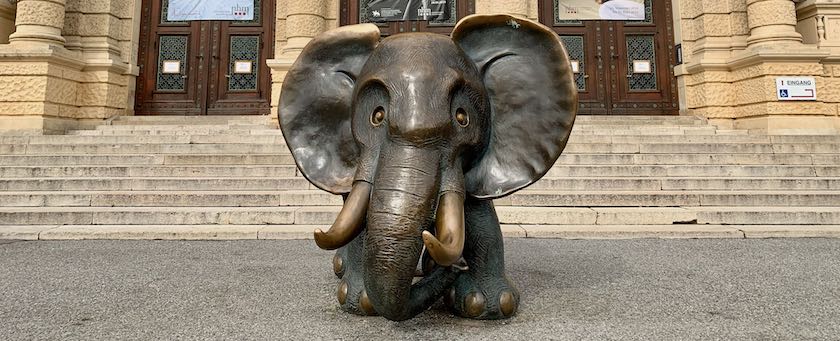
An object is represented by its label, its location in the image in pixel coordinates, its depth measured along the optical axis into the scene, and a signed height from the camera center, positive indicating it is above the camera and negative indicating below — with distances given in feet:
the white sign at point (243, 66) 32.50 +10.76
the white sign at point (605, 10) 33.22 +15.37
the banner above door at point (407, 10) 32.71 +15.30
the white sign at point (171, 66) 32.42 +10.78
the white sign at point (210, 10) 32.96 +15.41
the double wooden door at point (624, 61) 32.37 +11.13
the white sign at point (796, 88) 25.41 +6.90
